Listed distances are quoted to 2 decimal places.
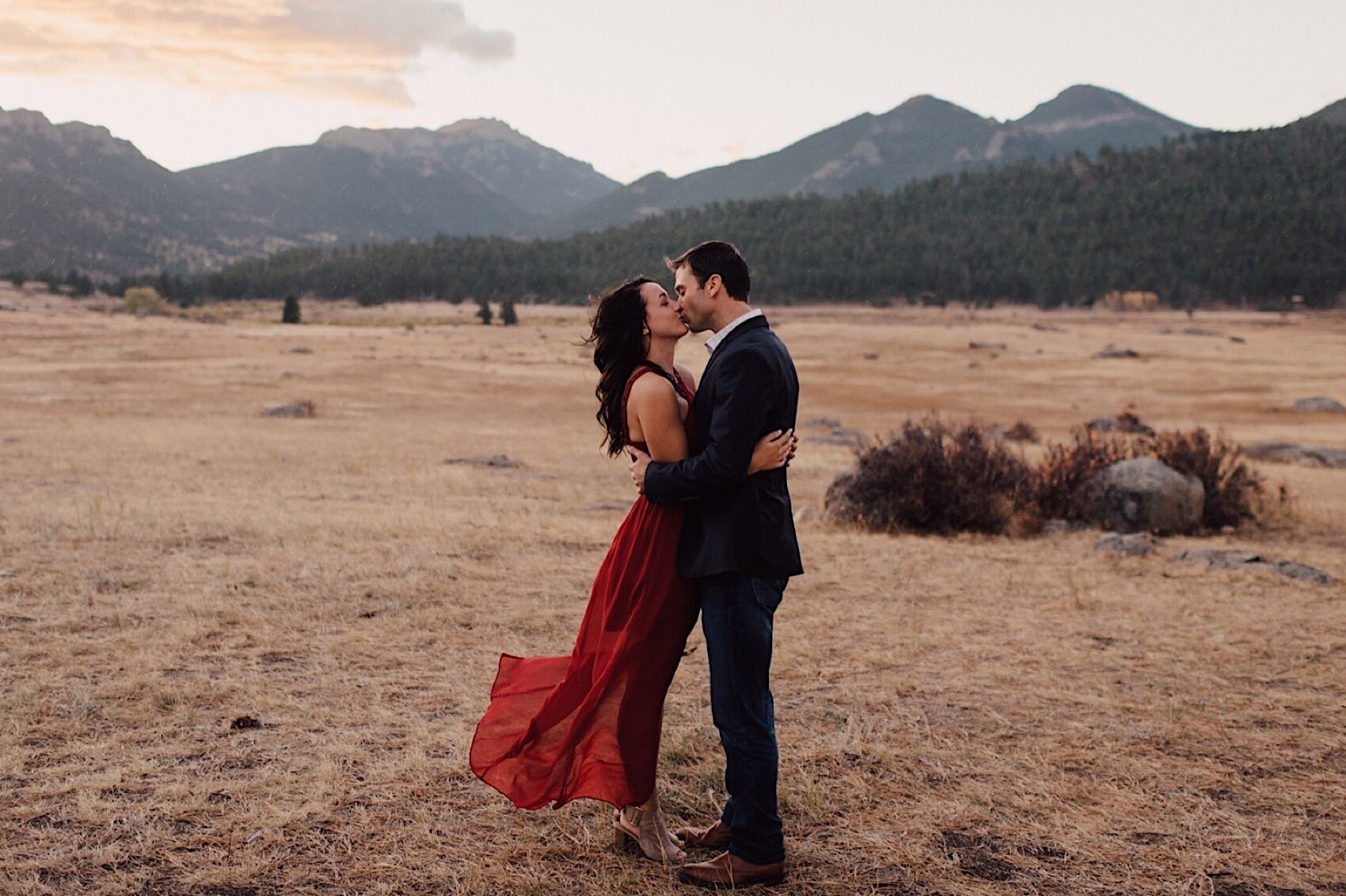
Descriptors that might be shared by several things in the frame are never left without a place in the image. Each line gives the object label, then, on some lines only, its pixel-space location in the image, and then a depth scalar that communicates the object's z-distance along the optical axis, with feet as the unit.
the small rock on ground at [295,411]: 86.43
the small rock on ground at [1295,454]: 69.72
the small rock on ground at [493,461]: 60.59
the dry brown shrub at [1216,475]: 46.06
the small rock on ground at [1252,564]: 34.02
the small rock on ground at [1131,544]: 38.29
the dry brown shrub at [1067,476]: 46.11
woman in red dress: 14.02
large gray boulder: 43.96
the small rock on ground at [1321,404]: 105.29
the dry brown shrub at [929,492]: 43.68
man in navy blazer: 13.14
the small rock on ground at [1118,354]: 165.58
